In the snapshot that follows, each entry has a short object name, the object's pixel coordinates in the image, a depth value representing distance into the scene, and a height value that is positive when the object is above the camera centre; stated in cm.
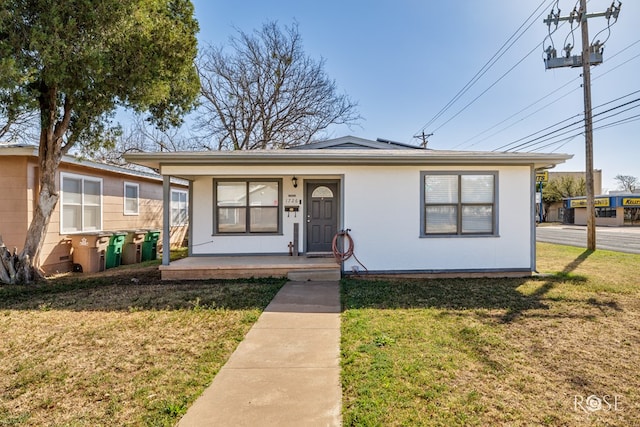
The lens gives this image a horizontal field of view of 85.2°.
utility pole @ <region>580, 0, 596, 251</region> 1220 +305
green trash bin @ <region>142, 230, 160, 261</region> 1115 -99
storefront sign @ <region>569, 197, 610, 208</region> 3238 +102
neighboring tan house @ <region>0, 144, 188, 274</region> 772 +38
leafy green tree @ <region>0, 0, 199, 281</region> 620 +294
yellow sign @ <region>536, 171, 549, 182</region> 2933 +314
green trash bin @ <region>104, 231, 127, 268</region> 957 -98
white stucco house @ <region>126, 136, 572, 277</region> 766 +23
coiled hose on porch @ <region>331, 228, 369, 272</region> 772 -75
